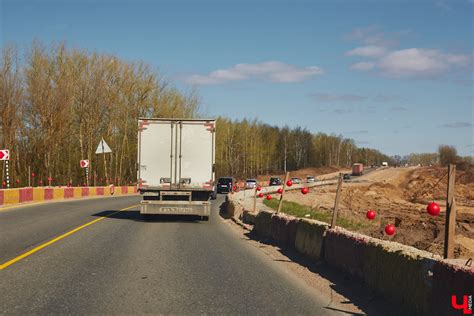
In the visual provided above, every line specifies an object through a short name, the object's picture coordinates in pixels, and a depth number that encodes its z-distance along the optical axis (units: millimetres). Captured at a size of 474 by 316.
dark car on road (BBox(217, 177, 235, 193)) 56062
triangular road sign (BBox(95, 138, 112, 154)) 45625
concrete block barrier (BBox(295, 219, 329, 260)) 10289
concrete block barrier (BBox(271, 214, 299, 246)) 12617
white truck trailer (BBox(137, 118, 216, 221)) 18859
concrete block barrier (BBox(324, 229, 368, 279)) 8039
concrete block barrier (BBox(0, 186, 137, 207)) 27375
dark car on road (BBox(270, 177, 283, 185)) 79619
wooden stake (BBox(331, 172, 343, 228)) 10086
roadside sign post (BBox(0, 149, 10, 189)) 27847
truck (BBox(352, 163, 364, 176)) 119438
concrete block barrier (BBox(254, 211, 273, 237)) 15086
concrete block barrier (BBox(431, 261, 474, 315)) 5008
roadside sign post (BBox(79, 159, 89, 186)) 44438
